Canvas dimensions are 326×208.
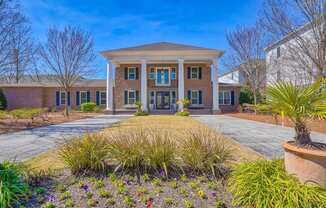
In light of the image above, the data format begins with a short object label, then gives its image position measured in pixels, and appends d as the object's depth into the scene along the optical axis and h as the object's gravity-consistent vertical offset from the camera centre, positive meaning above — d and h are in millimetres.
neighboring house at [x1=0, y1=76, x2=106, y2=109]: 30609 +1106
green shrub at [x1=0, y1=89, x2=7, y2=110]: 28575 +251
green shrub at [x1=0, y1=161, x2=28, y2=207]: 2984 -1251
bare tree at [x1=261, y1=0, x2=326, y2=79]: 13545 +4658
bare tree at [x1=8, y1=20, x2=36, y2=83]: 13894 +3405
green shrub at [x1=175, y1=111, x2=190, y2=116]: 22898 -1213
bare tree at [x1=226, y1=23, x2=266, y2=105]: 26625 +6002
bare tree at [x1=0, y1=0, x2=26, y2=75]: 12977 +4404
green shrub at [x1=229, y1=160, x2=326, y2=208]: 2779 -1213
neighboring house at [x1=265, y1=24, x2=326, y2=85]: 14961 +3545
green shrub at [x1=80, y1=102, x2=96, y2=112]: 28438 -688
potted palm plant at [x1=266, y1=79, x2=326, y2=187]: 2871 -274
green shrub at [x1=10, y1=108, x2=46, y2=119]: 13704 -757
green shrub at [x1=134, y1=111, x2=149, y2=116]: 23506 -1238
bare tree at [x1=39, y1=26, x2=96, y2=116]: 22516 +5348
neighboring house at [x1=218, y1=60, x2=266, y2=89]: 27567 +4259
